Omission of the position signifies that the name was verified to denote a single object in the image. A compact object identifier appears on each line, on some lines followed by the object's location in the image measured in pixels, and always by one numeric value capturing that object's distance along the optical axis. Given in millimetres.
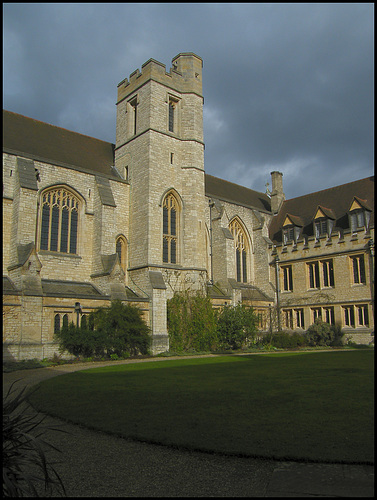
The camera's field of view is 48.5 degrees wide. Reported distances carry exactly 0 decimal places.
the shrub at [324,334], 27562
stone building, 21547
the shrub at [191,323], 24719
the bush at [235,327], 25594
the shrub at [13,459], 3125
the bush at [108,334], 19781
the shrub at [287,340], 26905
